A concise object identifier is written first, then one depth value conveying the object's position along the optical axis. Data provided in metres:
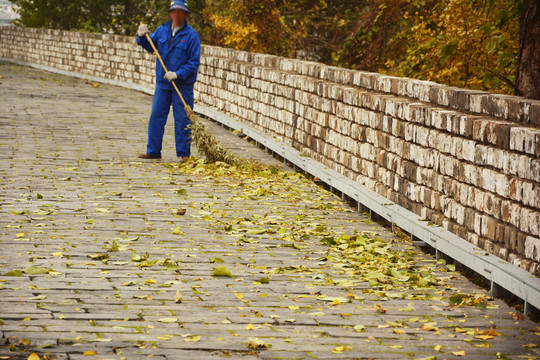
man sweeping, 22.44
